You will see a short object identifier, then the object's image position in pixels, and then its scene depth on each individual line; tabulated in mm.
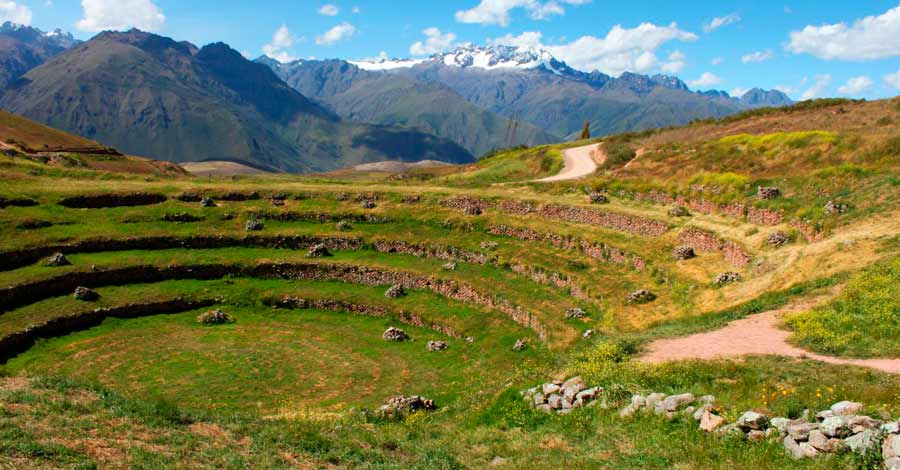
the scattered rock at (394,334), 38188
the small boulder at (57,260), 42316
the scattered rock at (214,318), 40062
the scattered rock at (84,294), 39500
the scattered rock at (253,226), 53812
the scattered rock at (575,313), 35938
